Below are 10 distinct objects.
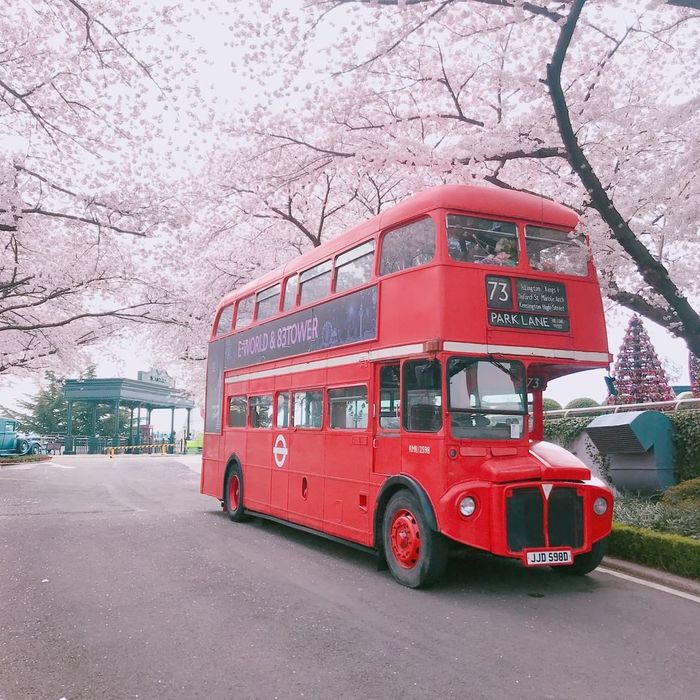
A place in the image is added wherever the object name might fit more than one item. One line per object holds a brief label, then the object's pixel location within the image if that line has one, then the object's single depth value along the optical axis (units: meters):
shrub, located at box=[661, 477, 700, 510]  8.67
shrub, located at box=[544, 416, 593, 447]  12.51
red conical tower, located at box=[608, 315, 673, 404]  16.69
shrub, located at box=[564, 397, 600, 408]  20.21
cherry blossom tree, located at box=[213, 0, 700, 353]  9.10
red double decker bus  6.42
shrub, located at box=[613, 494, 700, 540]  7.77
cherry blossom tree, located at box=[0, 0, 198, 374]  13.45
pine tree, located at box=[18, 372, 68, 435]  47.28
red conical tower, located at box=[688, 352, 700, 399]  15.93
